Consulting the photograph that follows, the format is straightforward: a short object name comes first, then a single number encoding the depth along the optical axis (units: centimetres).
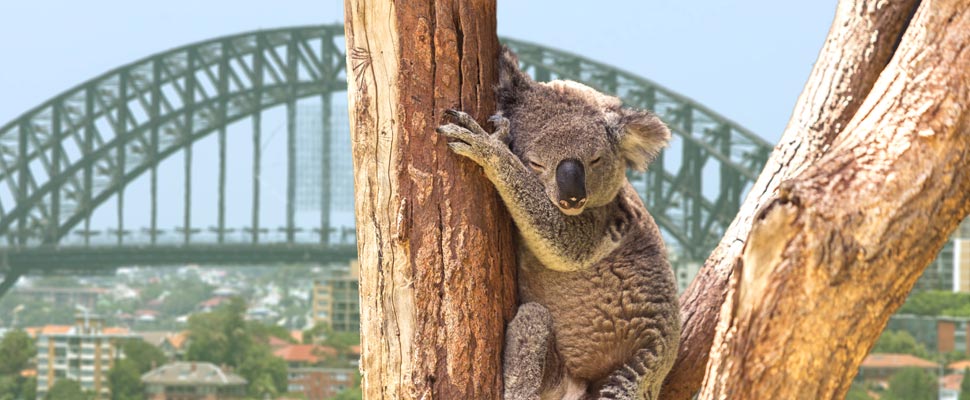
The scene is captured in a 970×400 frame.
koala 482
